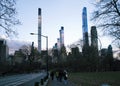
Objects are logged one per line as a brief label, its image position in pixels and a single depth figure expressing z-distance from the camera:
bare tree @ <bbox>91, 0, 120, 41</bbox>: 16.15
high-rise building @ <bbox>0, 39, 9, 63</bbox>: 66.84
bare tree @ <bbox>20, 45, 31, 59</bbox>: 75.18
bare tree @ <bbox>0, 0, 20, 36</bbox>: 10.66
